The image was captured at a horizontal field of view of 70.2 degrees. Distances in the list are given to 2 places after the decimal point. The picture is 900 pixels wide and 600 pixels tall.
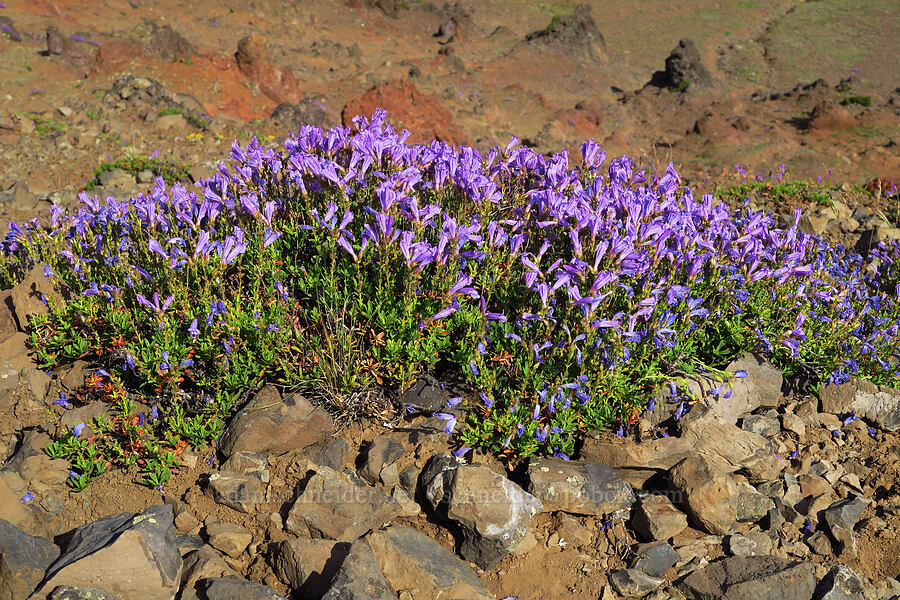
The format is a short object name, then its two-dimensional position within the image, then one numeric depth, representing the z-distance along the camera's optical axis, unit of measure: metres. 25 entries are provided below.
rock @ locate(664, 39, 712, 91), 18.34
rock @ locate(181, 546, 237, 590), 3.30
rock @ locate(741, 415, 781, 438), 4.57
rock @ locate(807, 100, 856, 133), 14.44
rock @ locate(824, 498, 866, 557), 3.64
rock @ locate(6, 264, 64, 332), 4.88
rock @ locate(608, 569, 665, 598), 3.42
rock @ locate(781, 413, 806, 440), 4.55
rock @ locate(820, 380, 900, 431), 4.64
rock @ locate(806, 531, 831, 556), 3.66
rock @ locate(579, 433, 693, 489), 3.99
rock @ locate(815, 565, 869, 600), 3.27
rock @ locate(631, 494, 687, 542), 3.69
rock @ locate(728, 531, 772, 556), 3.62
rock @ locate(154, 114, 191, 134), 10.98
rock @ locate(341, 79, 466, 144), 12.33
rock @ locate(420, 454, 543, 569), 3.47
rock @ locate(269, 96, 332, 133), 11.91
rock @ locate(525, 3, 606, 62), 22.25
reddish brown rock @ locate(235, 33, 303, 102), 14.25
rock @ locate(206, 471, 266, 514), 3.77
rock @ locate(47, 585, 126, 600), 2.95
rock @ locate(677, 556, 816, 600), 3.27
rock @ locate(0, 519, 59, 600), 3.08
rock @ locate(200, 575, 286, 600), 3.05
